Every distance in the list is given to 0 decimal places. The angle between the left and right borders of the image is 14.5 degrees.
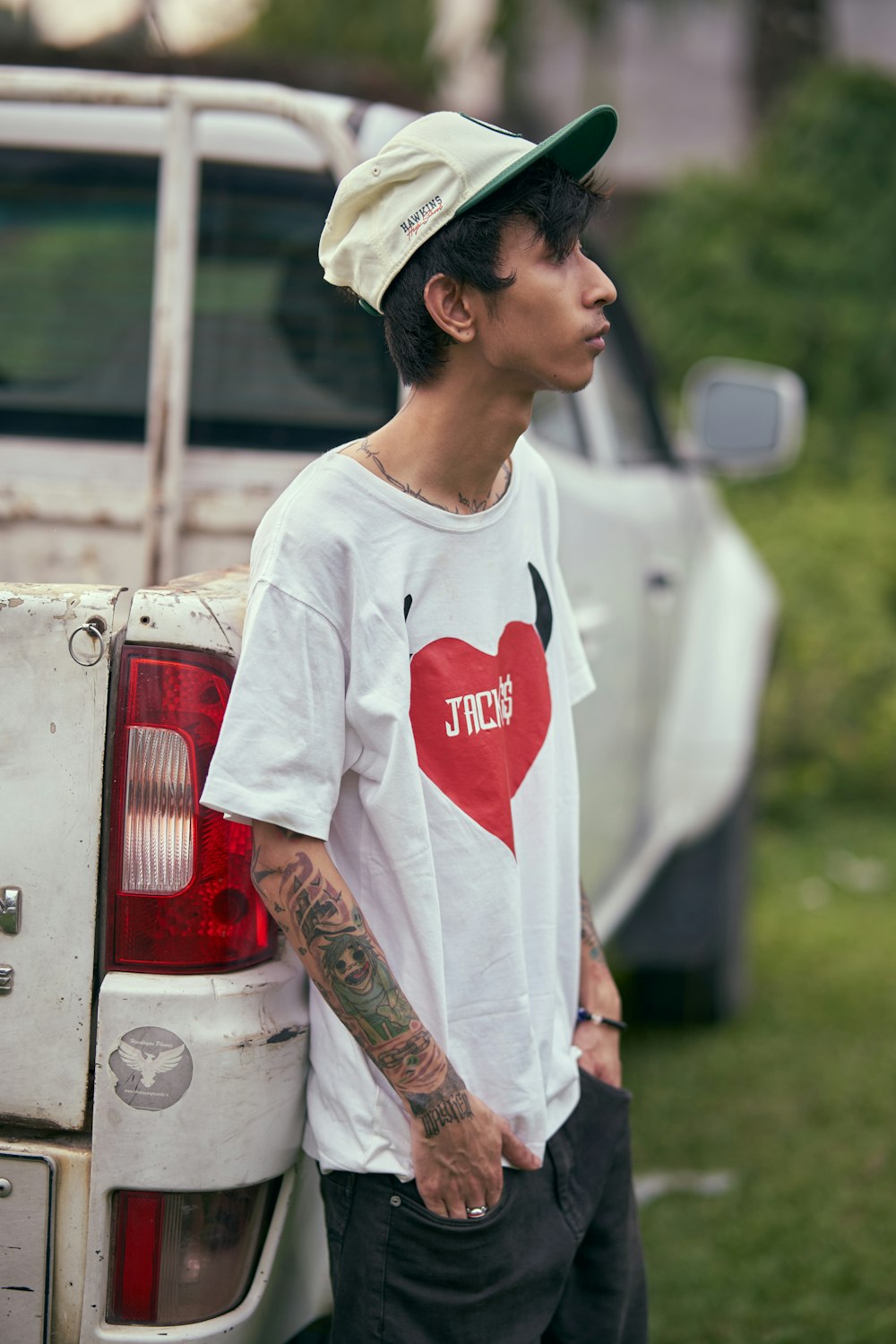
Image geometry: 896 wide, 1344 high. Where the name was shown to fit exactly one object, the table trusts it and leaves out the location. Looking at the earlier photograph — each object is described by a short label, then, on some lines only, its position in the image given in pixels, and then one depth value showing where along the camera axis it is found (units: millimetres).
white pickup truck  3199
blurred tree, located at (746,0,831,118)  13734
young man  3113
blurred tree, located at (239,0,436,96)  13864
